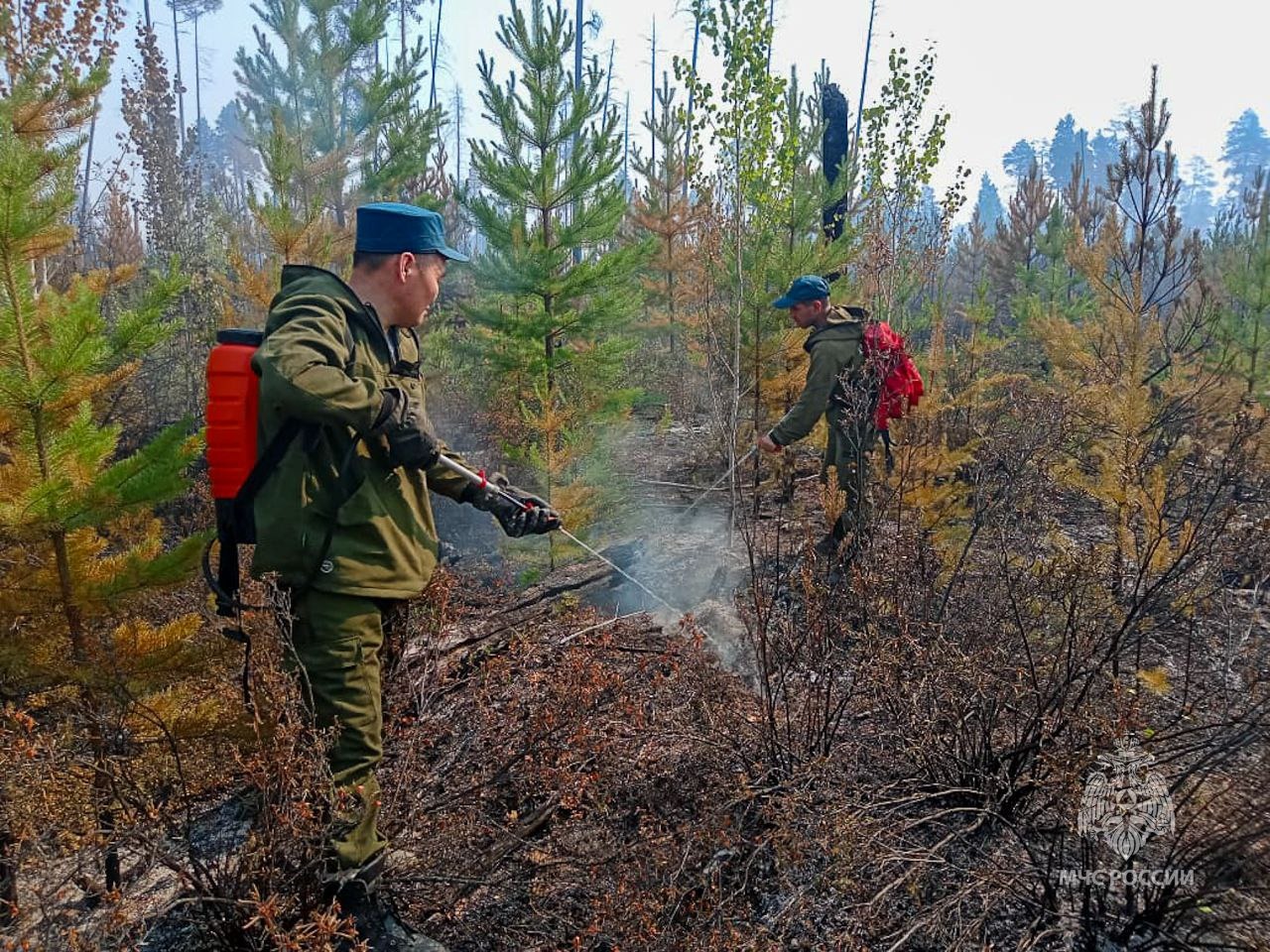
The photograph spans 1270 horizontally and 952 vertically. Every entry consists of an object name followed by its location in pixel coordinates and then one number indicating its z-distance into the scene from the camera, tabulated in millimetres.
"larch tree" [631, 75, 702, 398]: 13664
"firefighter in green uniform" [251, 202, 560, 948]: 2230
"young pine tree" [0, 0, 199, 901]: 2338
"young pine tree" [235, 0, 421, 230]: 8148
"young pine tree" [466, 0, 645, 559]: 6500
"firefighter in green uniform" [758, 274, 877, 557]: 5281
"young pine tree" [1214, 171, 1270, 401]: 9352
